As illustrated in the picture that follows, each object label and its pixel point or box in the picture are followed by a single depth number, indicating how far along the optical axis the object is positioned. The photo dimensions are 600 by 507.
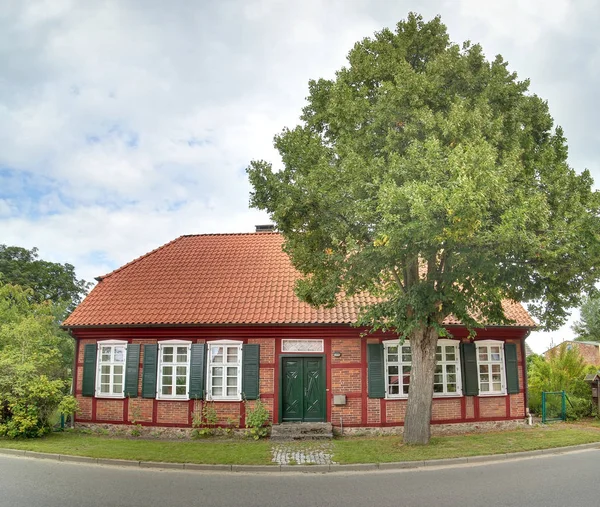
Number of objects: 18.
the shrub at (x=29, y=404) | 12.98
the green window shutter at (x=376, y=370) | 14.54
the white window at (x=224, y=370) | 14.66
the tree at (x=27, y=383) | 13.08
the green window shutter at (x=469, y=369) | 15.29
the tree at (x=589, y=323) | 51.88
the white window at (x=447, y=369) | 15.19
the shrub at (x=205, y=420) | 14.01
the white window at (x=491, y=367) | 15.68
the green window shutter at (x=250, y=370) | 14.48
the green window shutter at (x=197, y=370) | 14.58
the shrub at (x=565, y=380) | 17.47
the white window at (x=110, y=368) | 15.23
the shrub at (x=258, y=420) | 13.77
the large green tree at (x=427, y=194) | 9.19
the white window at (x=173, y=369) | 14.81
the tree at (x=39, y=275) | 35.12
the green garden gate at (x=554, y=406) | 16.52
